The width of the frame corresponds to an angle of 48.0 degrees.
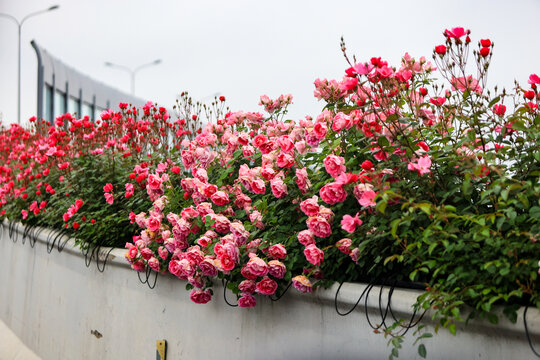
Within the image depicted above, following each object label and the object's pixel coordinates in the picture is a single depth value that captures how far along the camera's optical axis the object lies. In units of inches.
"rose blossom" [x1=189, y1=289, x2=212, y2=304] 149.9
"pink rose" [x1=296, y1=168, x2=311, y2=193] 132.2
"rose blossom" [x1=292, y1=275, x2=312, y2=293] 123.0
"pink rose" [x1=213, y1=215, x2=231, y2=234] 140.6
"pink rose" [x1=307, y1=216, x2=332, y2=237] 120.1
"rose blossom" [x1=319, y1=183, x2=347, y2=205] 113.9
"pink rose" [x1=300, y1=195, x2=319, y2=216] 122.6
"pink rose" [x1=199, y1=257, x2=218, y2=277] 139.8
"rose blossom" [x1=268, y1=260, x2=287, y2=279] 128.5
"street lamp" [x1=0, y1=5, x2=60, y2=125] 858.8
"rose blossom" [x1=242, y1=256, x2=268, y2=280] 127.7
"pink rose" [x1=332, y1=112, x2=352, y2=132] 123.0
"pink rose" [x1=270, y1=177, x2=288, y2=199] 134.8
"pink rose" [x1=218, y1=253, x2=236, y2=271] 130.3
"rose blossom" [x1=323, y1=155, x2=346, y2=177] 116.9
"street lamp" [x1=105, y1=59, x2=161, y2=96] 1187.5
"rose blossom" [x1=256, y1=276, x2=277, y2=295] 130.1
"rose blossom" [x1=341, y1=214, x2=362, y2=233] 109.6
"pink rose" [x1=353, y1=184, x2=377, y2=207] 104.9
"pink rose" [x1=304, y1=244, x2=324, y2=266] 120.6
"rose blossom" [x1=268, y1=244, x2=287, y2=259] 129.1
